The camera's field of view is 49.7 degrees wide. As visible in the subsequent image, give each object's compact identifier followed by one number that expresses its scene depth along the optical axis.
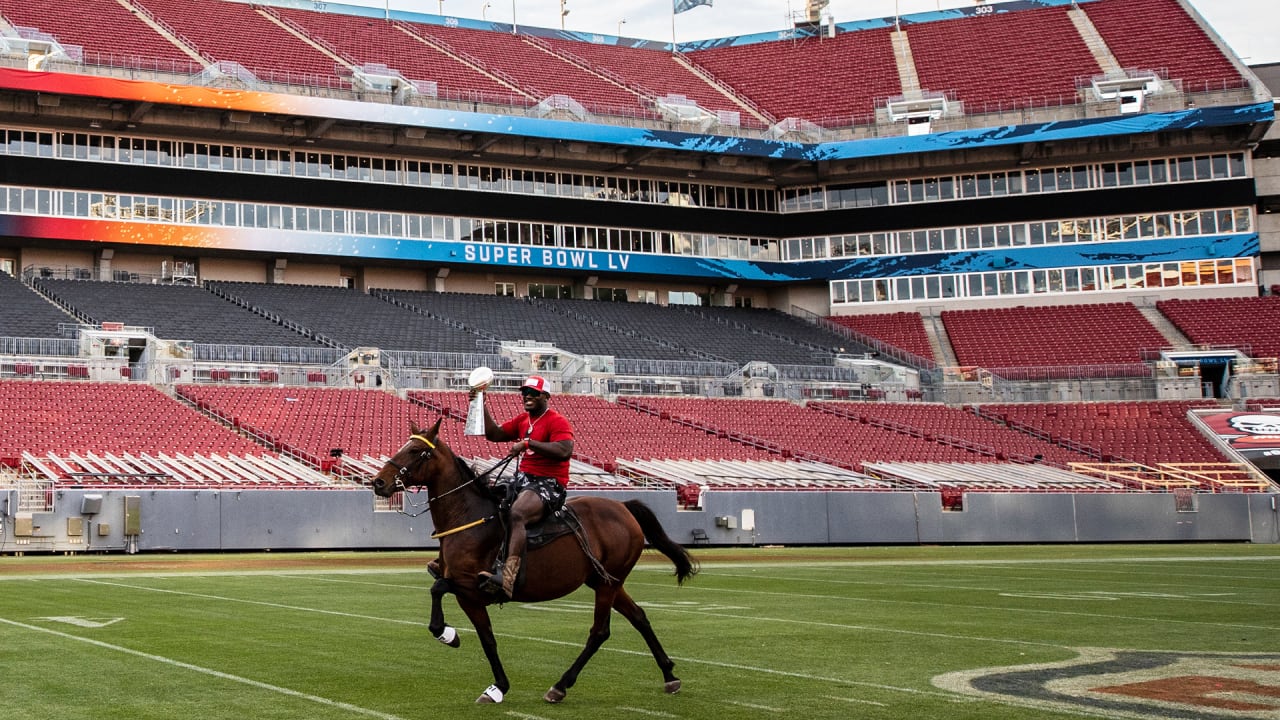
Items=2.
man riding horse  10.98
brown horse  10.93
